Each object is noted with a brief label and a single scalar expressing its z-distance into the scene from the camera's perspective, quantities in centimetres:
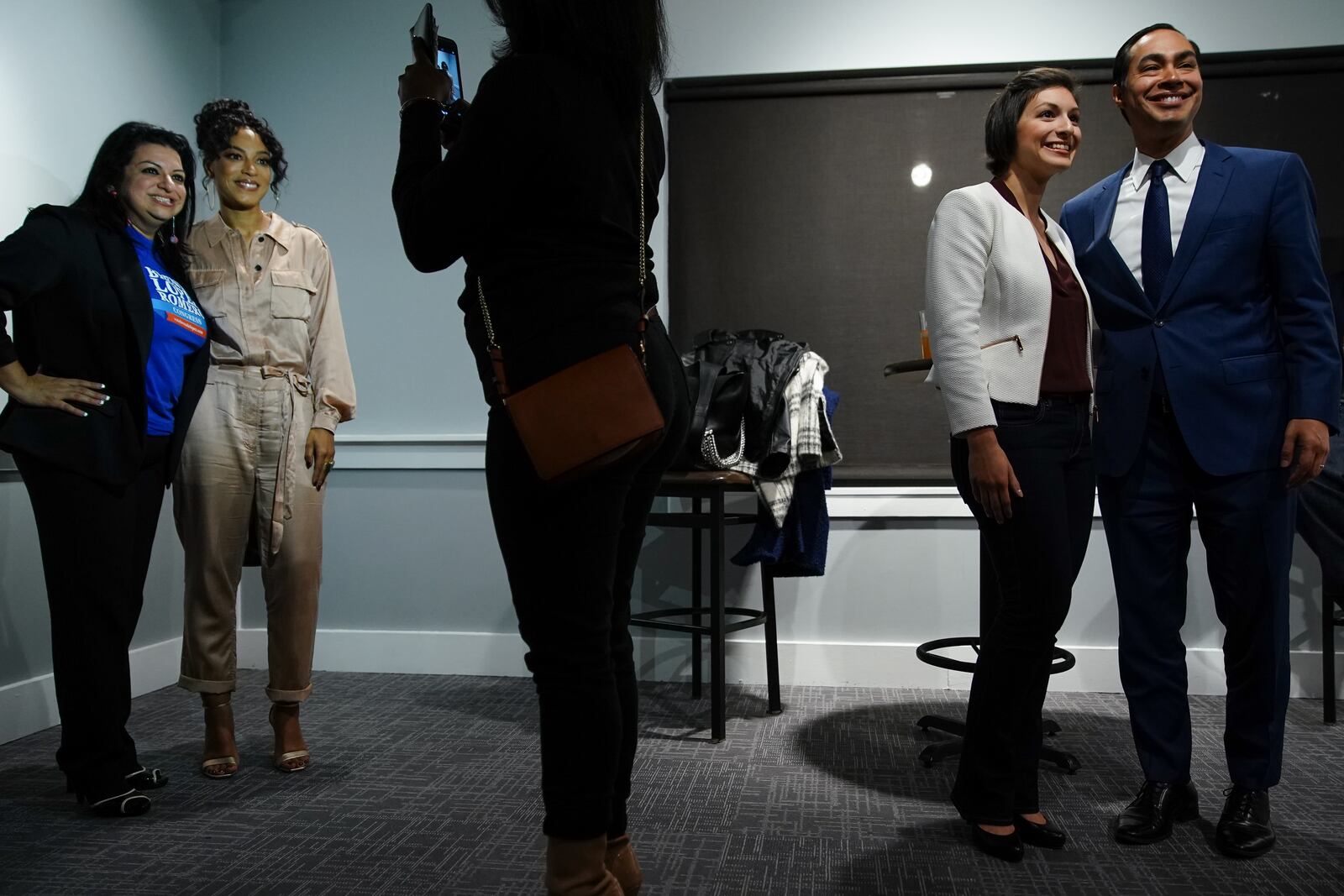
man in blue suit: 190
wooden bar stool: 270
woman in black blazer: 209
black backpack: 284
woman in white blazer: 176
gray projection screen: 348
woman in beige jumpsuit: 236
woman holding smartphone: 110
